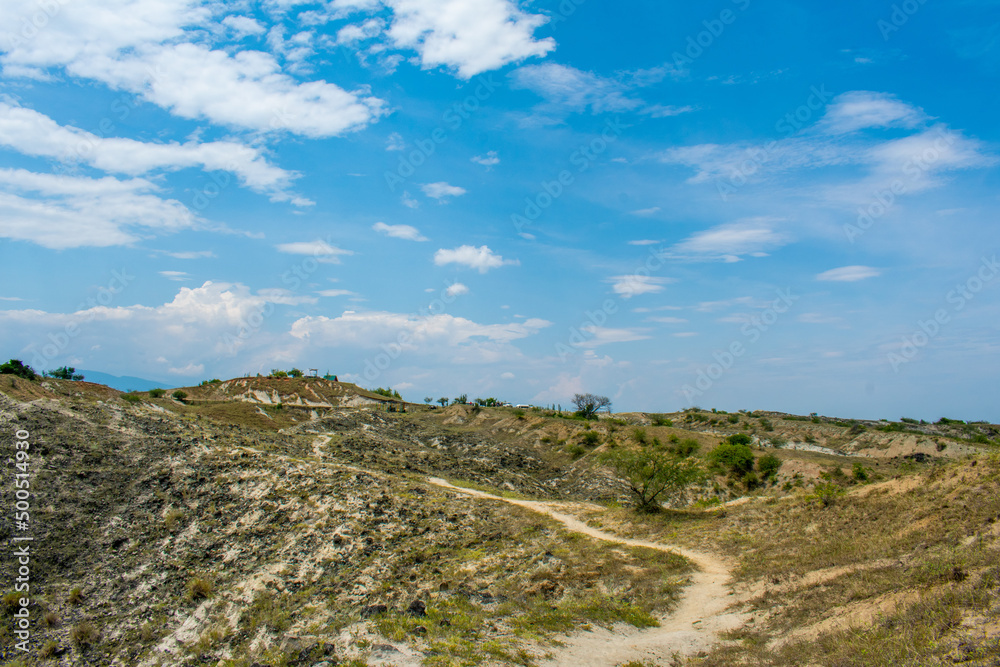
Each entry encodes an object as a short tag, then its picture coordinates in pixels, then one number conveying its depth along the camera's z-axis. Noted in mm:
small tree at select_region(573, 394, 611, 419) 107512
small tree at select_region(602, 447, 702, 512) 34531
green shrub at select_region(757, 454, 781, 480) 50938
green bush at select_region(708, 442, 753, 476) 52750
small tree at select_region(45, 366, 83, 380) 79562
